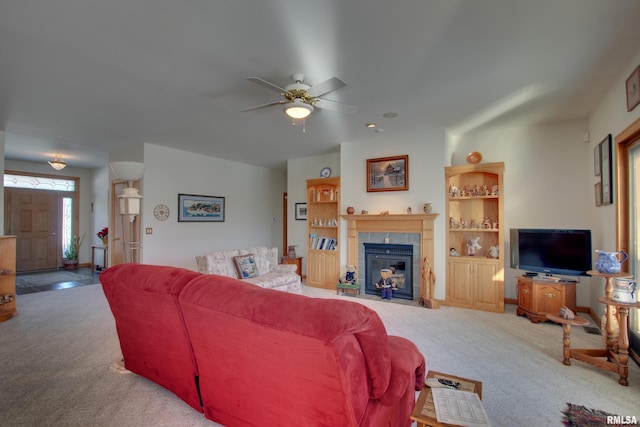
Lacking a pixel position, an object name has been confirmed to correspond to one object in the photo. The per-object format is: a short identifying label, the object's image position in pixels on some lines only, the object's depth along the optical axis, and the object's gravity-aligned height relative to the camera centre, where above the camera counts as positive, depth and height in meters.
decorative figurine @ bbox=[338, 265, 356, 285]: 5.32 -1.04
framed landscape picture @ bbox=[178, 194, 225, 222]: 6.11 +0.17
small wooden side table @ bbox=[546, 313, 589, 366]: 2.69 -1.06
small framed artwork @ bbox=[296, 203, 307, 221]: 6.79 +0.11
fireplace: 4.75 -0.30
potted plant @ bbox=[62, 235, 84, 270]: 7.94 -1.01
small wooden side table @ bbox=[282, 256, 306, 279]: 6.59 -0.96
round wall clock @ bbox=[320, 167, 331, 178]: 6.38 +0.93
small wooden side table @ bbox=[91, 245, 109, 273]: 7.37 -0.98
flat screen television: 3.79 -0.44
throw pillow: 4.49 -0.74
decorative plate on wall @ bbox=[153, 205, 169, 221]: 5.65 +0.08
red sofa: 1.24 -0.66
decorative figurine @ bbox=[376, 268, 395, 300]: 4.97 -1.11
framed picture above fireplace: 5.02 +0.73
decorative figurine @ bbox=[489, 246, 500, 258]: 4.43 -0.50
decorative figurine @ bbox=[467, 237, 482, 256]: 4.70 -0.46
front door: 7.32 -0.25
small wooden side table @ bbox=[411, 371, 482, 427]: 1.24 -0.83
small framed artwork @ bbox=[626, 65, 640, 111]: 2.56 +1.11
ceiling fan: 2.70 +1.13
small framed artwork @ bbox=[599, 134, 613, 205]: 3.29 +0.54
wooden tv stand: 3.85 -1.02
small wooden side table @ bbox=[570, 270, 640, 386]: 2.40 -1.11
